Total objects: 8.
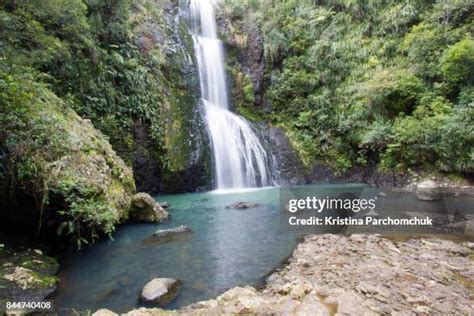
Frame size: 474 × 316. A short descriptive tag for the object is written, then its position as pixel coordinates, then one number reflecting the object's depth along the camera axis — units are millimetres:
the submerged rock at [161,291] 3579
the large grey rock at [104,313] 3016
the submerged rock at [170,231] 5953
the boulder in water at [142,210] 6969
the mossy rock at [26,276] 3473
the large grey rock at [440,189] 9148
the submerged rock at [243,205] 8430
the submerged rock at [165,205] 8541
